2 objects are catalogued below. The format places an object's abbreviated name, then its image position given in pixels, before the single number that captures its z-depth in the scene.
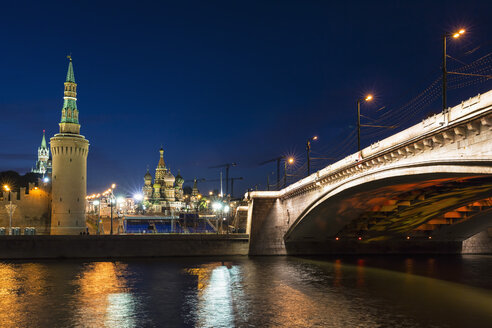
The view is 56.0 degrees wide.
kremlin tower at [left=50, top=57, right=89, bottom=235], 67.12
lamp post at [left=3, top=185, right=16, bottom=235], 61.42
